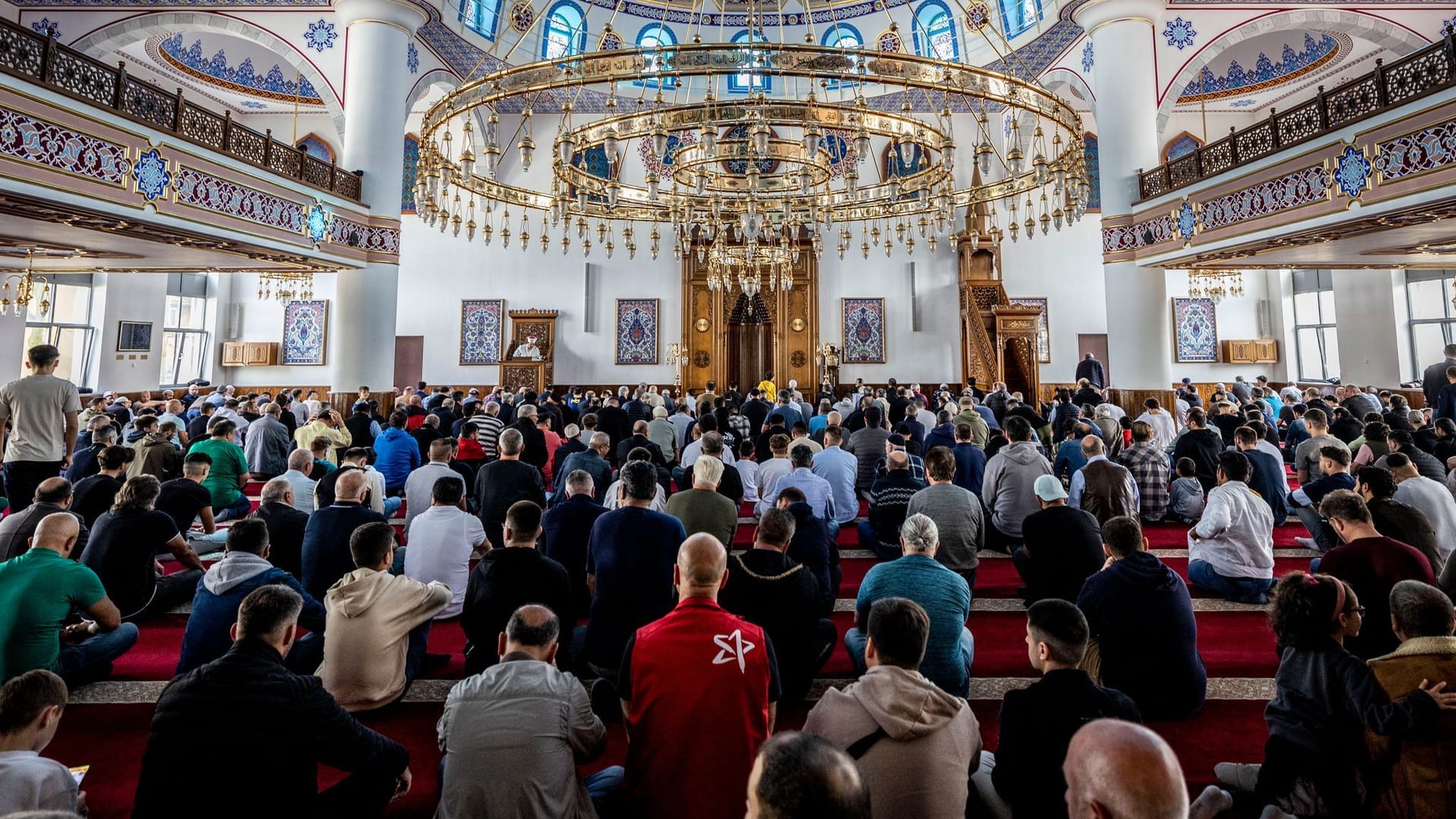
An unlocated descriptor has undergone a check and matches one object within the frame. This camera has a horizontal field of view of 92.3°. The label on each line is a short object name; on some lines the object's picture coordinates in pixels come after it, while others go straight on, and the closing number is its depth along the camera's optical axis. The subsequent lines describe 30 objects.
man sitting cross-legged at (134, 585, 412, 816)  1.43
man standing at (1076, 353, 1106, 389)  10.38
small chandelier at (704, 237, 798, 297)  9.59
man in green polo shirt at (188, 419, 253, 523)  4.81
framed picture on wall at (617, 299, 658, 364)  13.73
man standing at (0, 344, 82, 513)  4.48
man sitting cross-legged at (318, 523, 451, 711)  2.25
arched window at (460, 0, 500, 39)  11.16
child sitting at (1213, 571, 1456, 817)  1.67
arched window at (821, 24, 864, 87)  13.15
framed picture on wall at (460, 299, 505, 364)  13.71
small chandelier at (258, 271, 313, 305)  12.12
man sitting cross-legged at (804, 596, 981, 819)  1.44
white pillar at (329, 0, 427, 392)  9.27
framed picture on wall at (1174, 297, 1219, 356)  13.45
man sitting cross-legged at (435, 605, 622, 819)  1.48
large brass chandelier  4.08
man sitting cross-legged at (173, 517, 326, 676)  2.28
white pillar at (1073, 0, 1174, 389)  9.27
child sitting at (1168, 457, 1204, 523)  5.14
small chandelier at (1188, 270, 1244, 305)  12.01
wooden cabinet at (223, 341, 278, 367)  13.80
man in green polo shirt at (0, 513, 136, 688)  2.32
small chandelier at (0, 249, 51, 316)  9.52
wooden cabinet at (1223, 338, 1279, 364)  13.29
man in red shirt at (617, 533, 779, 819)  1.61
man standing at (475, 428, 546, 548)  4.03
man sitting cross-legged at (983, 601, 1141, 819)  1.53
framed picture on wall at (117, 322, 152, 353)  11.78
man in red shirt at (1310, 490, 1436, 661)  2.35
